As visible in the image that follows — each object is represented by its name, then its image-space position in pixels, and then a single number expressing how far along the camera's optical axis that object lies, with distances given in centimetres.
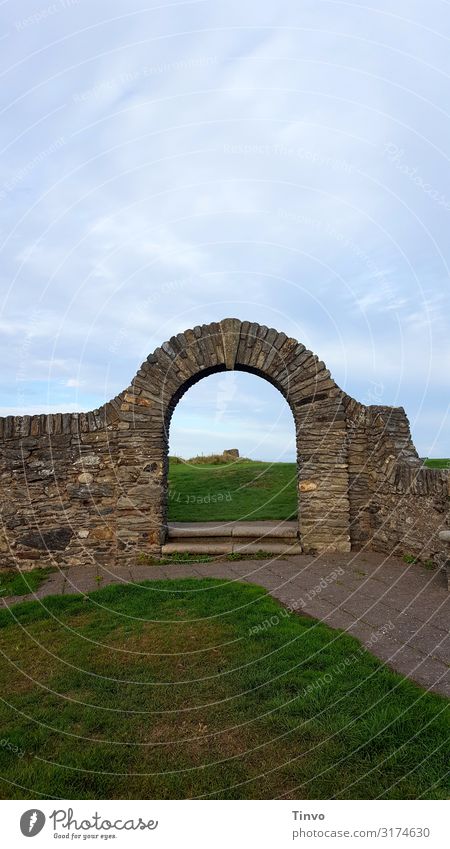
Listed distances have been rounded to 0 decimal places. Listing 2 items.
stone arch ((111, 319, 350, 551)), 992
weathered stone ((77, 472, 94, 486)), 986
